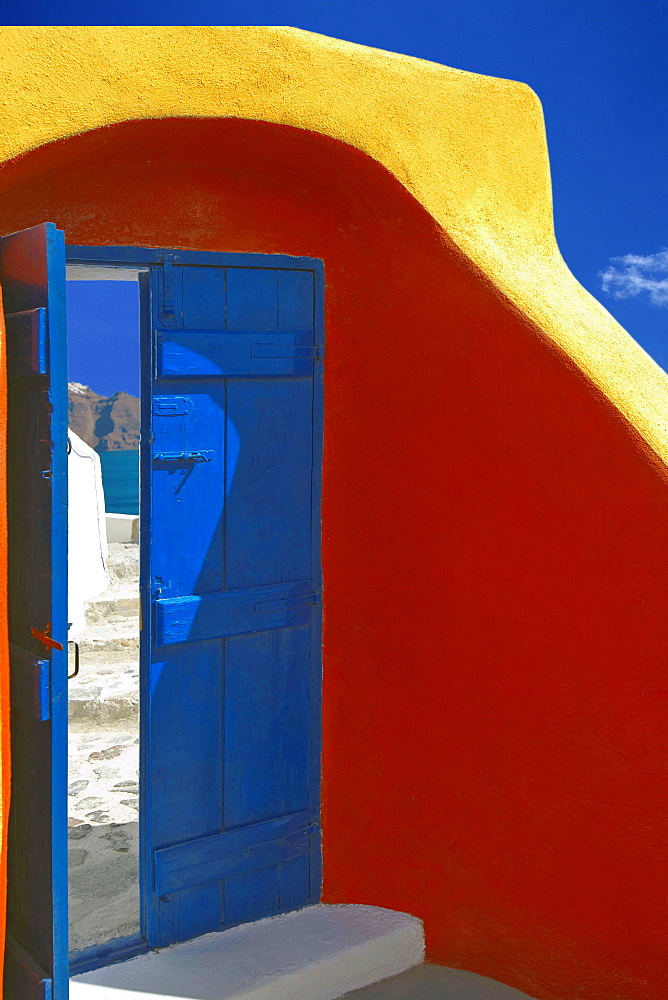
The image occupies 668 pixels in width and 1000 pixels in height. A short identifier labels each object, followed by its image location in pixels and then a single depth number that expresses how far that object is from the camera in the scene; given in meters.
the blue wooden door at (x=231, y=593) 3.03
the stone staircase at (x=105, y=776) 3.70
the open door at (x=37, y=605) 2.26
